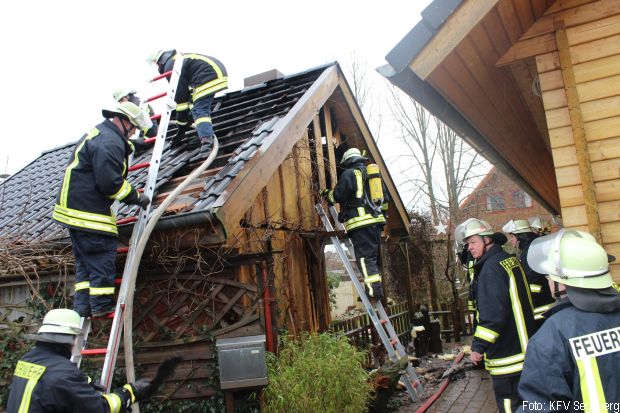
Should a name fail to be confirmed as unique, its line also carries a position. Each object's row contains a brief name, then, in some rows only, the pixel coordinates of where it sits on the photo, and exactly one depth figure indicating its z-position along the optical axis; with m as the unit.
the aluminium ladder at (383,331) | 6.38
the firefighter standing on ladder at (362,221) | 6.46
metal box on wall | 4.44
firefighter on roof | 5.42
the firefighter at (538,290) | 5.01
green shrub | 4.60
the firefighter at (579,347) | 1.86
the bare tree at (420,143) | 24.28
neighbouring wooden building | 3.56
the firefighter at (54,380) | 2.73
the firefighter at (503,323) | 3.60
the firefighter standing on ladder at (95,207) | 3.88
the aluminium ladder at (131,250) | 3.66
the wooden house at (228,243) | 4.74
